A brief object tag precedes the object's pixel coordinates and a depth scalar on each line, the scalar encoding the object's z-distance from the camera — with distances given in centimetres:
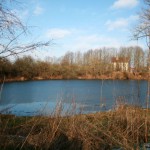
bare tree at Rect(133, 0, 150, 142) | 1169
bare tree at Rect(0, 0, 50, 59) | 336
